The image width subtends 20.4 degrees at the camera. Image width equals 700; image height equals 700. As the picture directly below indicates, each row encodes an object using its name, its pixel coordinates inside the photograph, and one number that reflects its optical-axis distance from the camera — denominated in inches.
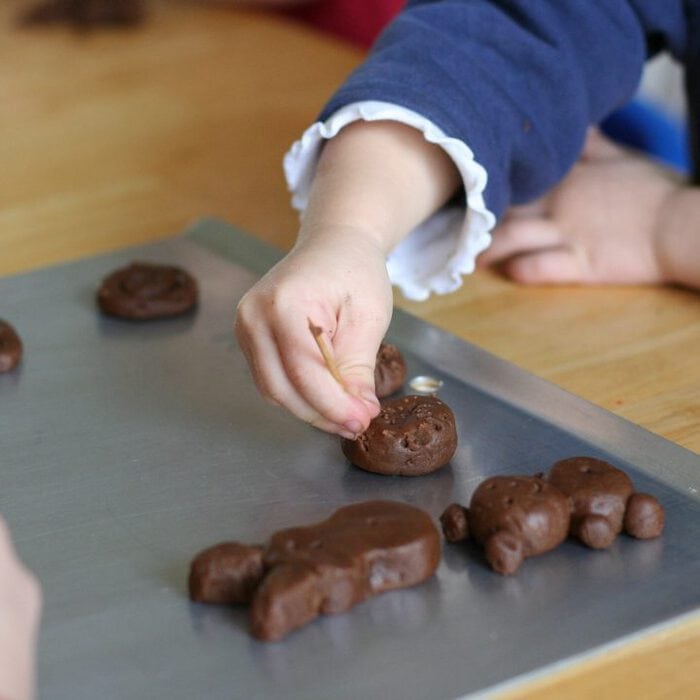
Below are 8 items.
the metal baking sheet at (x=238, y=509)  24.6
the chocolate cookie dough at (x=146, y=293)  34.4
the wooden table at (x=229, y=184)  31.8
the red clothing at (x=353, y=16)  61.1
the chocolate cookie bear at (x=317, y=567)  24.9
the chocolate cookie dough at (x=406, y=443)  28.6
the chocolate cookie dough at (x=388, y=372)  31.2
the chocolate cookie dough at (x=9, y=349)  32.3
